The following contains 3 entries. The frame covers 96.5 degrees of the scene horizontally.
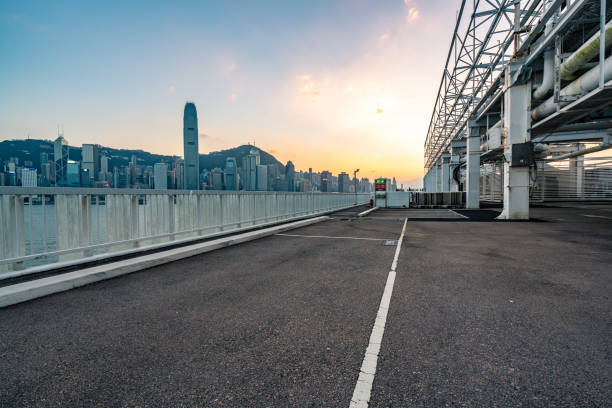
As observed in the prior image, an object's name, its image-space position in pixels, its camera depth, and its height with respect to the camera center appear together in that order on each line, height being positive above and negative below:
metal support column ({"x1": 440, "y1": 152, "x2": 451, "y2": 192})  42.04 +3.18
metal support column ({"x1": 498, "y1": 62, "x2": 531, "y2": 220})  14.41 +2.86
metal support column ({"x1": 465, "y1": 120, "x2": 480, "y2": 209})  25.81 +2.85
